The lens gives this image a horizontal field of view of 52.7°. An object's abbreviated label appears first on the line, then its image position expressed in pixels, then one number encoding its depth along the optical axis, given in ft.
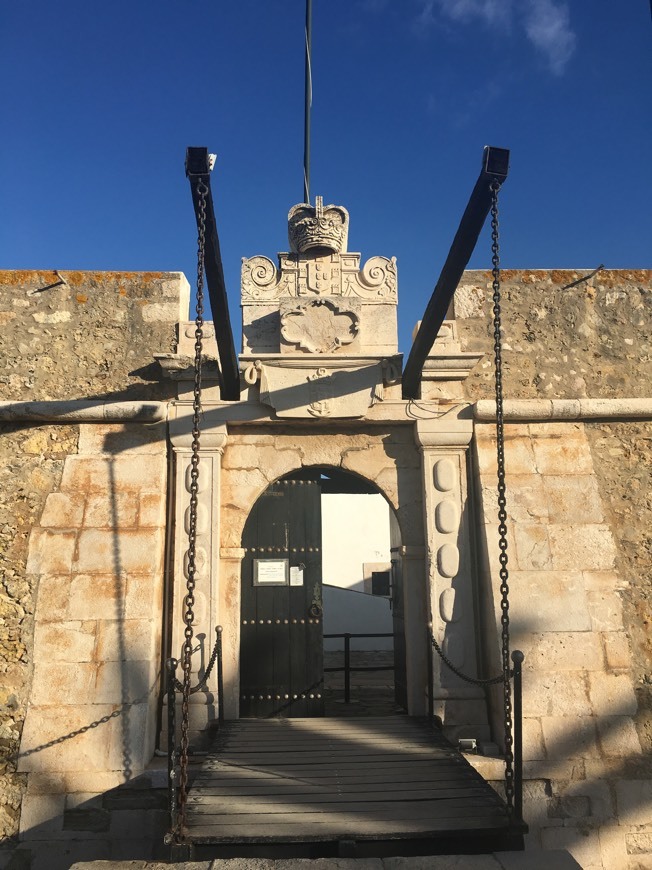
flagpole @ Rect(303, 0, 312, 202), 25.93
